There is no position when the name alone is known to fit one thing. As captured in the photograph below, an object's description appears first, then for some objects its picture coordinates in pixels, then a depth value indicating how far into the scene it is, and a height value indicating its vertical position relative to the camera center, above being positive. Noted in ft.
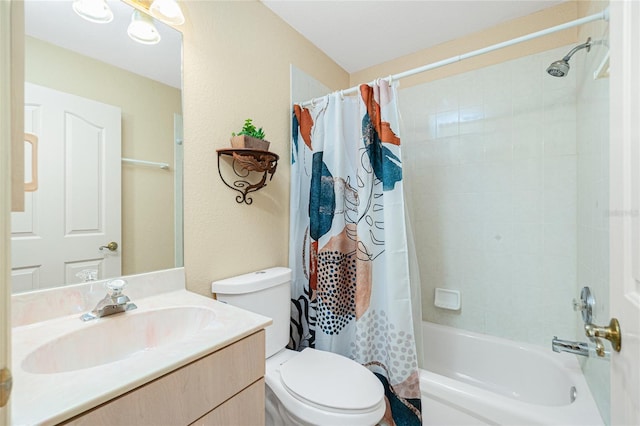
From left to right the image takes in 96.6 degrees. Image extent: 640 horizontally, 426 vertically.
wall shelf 4.50 +0.76
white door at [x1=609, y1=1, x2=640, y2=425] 1.71 +0.04
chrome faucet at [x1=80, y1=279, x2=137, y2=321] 2.98 -0.96
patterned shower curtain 4.54 -0.51
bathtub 3.53 -2.75
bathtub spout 3.92 -1.89
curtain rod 3.49 +2.42
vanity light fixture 3.63 +2.64
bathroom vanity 1.82 -1.16
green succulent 4.57 +1.33
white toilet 3.44 -2.31
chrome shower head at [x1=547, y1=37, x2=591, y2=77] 4.28 +2.20
